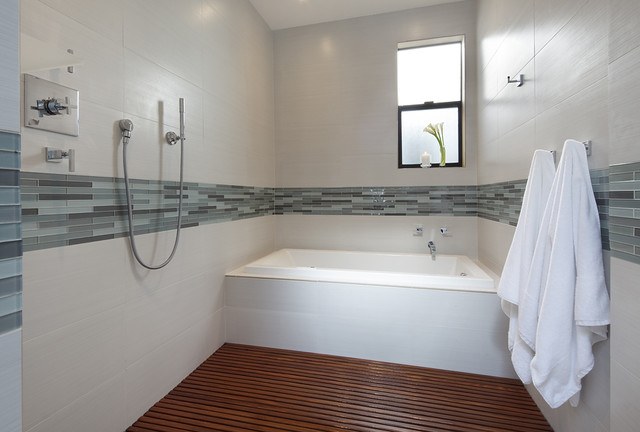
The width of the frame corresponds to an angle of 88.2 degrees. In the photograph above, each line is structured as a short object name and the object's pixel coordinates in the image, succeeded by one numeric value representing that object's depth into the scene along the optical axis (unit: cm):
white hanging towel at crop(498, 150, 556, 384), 140
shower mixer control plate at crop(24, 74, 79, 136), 116
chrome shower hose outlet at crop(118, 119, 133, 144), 154
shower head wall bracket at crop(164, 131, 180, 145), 187
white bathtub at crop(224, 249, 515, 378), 204
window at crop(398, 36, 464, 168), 305
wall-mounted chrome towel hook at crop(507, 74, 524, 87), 183
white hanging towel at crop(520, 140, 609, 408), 111
